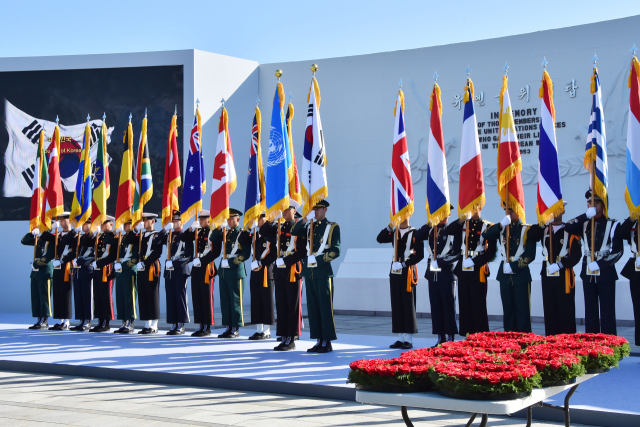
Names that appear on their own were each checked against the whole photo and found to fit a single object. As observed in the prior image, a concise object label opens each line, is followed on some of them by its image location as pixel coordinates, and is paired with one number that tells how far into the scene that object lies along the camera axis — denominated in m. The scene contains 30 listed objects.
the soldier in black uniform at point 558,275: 6.36
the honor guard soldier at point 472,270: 6.84
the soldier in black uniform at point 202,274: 8.52
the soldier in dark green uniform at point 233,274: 8.25
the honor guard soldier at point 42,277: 9.97
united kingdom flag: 7.30
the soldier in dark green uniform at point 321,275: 7.01
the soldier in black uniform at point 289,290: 7.33
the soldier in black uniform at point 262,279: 7.92
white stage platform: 4.59
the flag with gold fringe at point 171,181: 9.12
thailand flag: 6.59
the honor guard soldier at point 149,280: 9.02
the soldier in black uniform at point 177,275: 8.81
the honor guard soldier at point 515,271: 6.55
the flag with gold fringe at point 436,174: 7.20
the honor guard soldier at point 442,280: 7.03
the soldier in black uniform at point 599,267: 6.15
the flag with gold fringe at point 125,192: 9.54
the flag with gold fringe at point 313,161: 7.38
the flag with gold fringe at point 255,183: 8.38
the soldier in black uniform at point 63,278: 9.82
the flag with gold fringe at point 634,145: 6.17
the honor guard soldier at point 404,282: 7.14
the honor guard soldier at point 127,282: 9.17
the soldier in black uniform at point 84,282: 9.60
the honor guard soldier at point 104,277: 9.43
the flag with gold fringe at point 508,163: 6.80
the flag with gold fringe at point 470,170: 7.02
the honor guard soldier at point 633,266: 6.03
